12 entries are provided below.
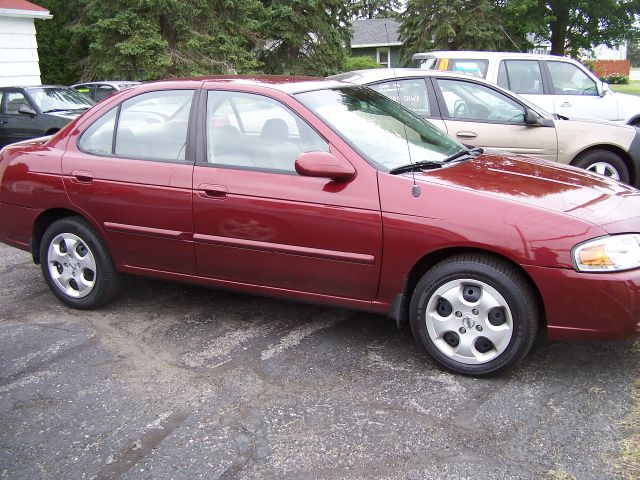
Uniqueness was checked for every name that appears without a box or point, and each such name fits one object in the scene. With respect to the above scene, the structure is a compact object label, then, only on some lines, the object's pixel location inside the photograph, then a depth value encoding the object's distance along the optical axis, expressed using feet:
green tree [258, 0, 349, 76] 84.33
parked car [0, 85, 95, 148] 37.58
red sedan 10.96
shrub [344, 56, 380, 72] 106.55
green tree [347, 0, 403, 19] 152.44
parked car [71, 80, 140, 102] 51.60
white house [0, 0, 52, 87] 58.80
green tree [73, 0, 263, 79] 69.31
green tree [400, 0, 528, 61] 77.46
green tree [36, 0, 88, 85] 80.64
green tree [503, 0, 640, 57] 80.59
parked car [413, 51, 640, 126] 30.45
